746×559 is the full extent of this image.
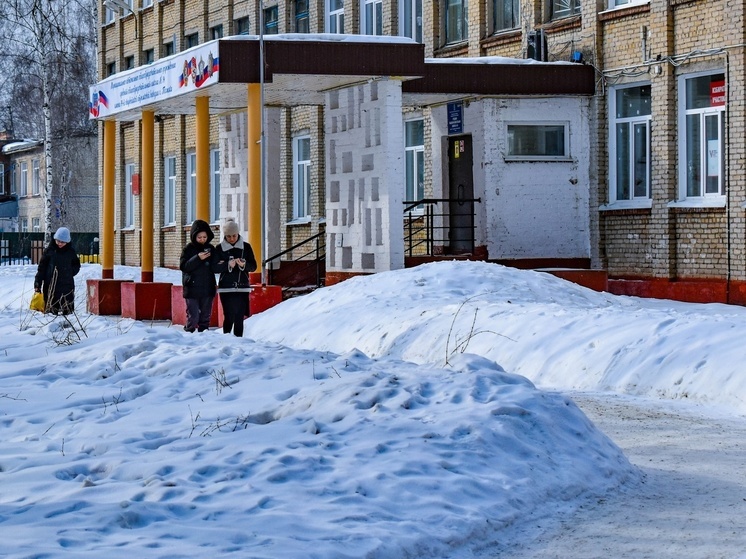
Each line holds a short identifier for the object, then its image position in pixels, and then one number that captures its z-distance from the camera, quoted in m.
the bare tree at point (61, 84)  50.91
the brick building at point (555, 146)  20.47
